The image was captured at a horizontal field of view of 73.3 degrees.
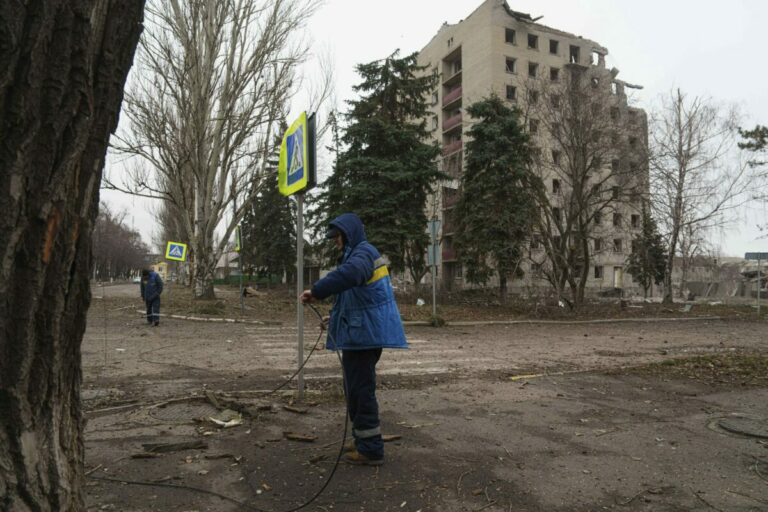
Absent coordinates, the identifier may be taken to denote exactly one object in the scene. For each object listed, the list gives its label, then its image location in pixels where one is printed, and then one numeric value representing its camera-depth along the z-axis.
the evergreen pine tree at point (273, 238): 42.31
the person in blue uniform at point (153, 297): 14.73
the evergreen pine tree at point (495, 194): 23.70
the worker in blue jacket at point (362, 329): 3.84
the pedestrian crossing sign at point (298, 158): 5.33
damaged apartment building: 21.12
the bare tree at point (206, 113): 19.89
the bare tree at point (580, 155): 20.48
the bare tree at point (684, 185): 26.55
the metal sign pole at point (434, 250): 16.03
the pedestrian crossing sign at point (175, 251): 22.10
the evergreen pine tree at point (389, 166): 25.11
